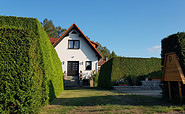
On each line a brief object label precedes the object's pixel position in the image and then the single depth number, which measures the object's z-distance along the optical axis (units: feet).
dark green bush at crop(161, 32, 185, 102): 16.72
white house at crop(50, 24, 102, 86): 70.13
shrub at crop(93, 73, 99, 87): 64.03
